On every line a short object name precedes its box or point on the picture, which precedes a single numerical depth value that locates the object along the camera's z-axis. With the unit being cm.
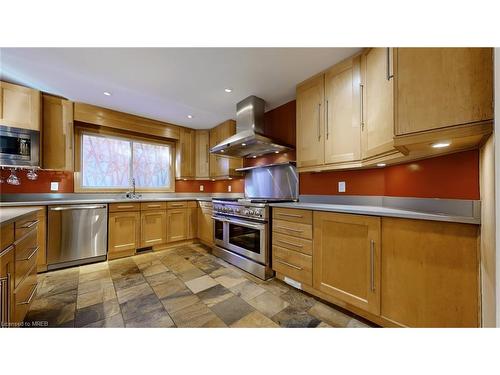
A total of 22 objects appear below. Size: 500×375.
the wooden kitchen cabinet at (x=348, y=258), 128
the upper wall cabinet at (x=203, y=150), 374
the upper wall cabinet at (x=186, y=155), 361
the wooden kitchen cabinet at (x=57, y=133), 235
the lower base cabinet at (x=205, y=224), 298
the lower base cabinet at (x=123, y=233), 258
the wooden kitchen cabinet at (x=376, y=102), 124
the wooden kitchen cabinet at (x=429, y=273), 94
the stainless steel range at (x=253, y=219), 206
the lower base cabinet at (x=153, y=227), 285
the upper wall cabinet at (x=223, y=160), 328
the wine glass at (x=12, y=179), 218
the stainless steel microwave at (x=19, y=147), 201
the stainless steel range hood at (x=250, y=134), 229
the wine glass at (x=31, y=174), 228
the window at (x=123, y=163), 289
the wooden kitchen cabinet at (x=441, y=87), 79
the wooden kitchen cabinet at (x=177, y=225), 309
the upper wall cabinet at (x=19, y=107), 204
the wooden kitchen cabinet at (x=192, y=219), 330
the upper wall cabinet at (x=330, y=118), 162
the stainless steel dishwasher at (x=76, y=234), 221
